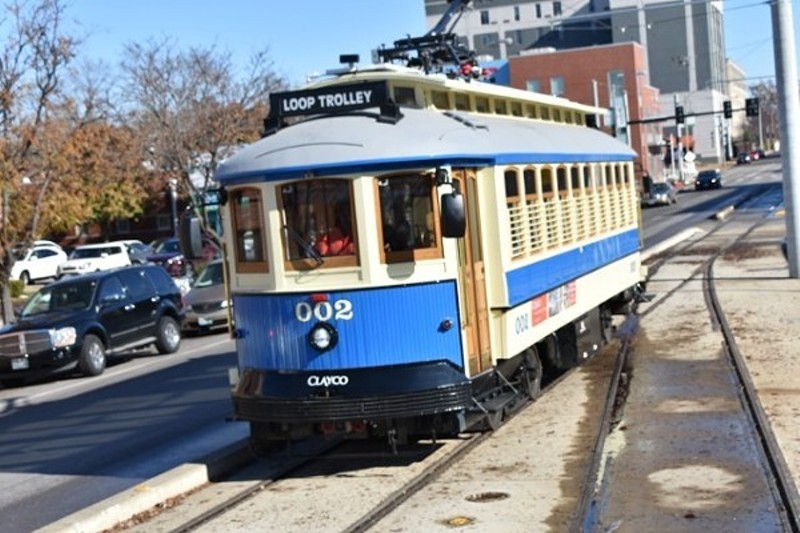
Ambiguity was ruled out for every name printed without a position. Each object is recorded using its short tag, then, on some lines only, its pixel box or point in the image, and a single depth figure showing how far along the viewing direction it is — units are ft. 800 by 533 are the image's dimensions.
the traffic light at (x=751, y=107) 165.37
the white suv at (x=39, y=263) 156.25
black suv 61.93
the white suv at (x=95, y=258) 157.99
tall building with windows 352.49
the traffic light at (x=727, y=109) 172.87
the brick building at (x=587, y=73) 290.56
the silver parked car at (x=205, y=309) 82.33
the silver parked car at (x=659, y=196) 223.51
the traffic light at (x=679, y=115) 173.41
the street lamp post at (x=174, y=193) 155.88
